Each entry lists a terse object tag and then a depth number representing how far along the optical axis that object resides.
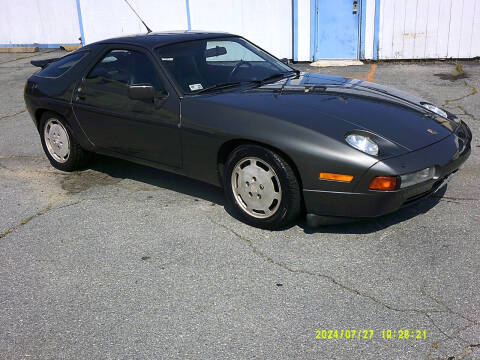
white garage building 11.02
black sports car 3.68
